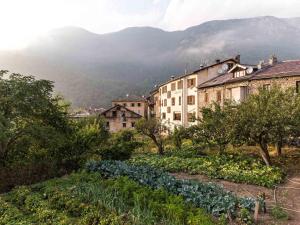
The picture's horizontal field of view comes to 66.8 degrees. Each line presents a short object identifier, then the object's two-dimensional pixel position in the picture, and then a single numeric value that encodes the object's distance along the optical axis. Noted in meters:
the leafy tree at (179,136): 19.70
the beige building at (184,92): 29.80
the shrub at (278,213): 8.04
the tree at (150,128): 20.41
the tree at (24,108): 12.01
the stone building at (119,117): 46.05
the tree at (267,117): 13.04
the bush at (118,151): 16.12
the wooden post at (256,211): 7.59
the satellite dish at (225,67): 30.41
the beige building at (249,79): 20.40
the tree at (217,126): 14.42
